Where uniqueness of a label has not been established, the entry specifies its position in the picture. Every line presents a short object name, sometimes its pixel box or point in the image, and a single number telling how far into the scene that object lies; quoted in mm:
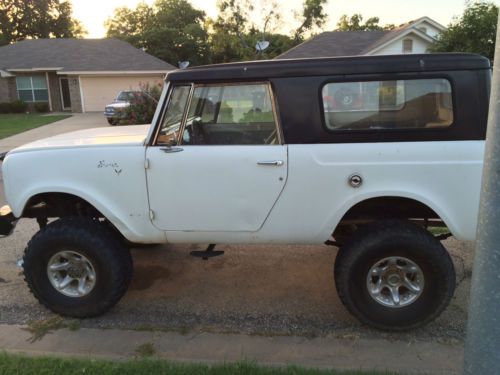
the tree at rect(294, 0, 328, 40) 45781
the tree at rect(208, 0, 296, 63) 43344
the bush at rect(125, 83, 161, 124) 14109
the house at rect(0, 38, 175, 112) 30062
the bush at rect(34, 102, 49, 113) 30109
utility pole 1709
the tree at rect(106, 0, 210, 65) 52656
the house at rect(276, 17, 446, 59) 25641
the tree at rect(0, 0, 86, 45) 46875
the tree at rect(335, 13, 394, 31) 50706
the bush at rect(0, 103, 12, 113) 29484
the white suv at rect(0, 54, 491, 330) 3230
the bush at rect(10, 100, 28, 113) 29562
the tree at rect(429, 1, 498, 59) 15586
